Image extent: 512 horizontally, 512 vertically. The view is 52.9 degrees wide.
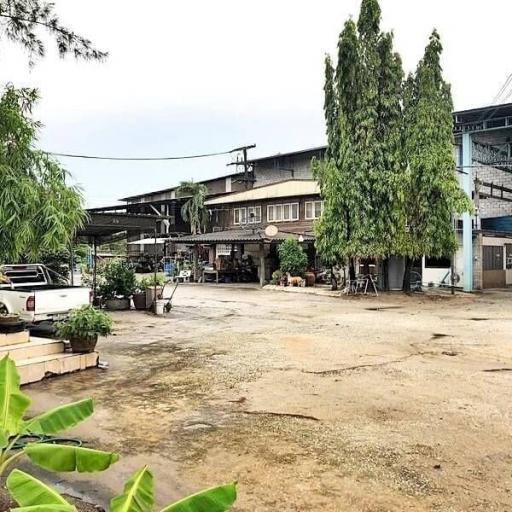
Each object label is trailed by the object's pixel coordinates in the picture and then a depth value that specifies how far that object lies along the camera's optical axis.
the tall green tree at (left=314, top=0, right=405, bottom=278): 19.38
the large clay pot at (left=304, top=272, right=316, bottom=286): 23.67
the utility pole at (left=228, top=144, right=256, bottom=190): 39.16
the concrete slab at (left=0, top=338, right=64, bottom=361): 6.87
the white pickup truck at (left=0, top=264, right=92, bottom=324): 9.47
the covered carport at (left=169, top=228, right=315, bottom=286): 24.25
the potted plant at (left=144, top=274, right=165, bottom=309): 15.00
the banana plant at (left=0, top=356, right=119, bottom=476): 2.64
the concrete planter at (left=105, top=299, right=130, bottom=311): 15.02
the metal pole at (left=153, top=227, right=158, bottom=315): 14.20
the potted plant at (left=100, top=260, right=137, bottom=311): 15.02
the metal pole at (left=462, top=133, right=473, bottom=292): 21.85
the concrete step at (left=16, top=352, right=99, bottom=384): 6.60
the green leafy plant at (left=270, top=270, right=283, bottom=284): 24.09
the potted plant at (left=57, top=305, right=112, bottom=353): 7.34
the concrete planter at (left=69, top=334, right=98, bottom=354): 7.40
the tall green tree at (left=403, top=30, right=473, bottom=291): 19.31
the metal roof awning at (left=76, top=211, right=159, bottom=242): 12.36
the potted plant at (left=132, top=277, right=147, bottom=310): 15.20
